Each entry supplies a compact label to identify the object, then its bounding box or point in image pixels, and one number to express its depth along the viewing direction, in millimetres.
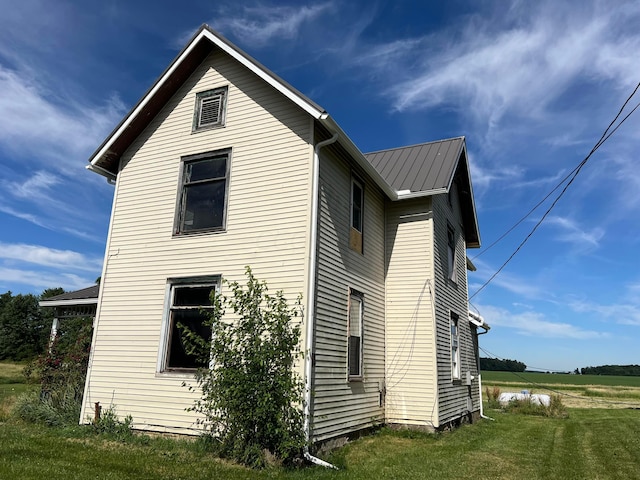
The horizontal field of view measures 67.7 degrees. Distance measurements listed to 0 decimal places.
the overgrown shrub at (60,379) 10391
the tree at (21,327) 61191
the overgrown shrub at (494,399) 23831
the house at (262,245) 9109
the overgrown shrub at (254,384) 7461
